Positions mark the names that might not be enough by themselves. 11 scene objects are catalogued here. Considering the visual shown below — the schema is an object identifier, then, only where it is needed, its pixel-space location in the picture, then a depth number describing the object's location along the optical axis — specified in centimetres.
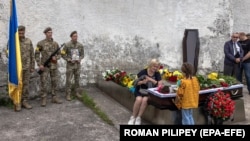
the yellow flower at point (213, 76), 652
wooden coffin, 550
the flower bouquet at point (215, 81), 611
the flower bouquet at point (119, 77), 715
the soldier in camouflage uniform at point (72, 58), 731
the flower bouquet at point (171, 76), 721
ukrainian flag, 659
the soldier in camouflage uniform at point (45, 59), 699
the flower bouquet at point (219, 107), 550
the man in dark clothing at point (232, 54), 807
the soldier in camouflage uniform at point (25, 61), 680
